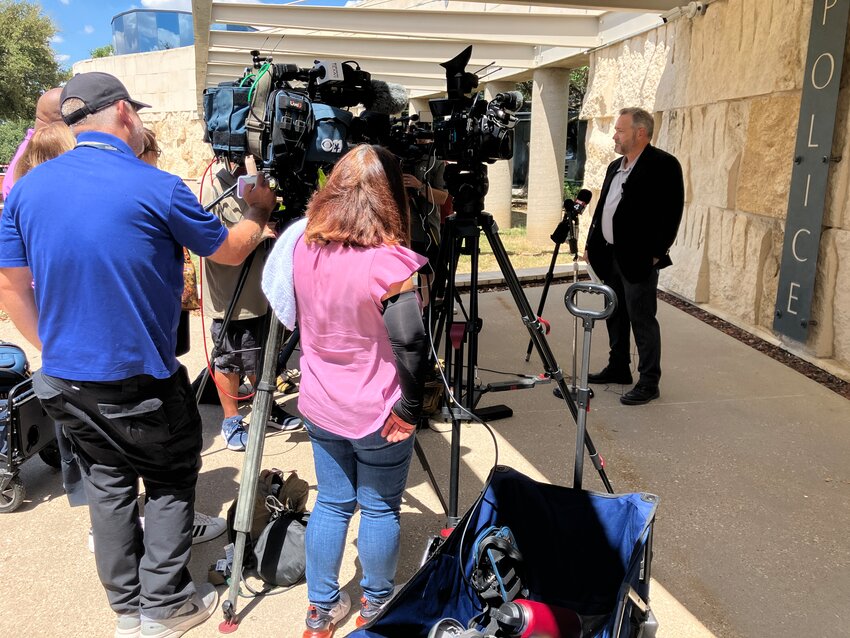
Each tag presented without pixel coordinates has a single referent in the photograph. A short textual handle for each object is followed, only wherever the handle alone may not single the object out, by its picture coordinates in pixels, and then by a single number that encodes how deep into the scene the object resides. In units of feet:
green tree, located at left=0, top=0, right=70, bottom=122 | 72.18
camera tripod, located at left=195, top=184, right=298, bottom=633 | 6.92
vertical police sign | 13.41
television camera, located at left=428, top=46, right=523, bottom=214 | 7.42
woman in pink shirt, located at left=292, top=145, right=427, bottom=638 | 5.68
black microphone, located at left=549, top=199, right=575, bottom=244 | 13.33
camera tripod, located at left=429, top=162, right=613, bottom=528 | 7.79
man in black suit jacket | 12.14
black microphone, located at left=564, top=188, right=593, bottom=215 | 13.06
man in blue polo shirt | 5.90
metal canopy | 21.72
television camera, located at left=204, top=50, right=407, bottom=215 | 7.06
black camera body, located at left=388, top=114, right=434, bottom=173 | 8.25
